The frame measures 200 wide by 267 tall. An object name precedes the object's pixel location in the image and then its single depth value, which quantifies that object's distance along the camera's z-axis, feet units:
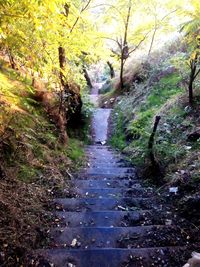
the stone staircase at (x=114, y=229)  7.67
